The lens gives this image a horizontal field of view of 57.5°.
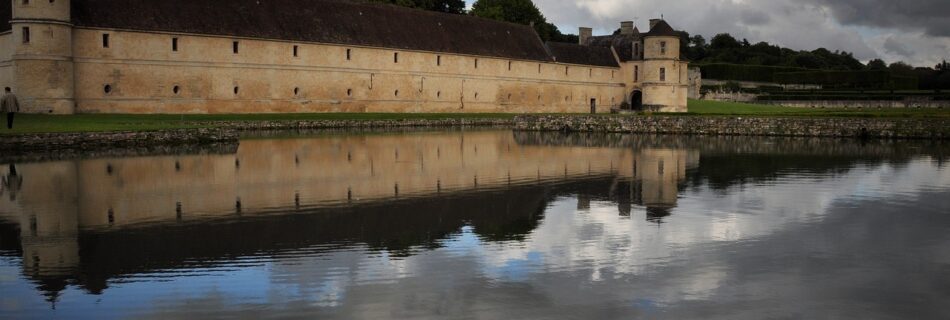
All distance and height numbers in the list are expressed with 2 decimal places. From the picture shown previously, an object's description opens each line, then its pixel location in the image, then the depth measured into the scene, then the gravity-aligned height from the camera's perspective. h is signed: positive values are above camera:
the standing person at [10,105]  25.08 +0.33
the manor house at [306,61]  36.72 +2.84
